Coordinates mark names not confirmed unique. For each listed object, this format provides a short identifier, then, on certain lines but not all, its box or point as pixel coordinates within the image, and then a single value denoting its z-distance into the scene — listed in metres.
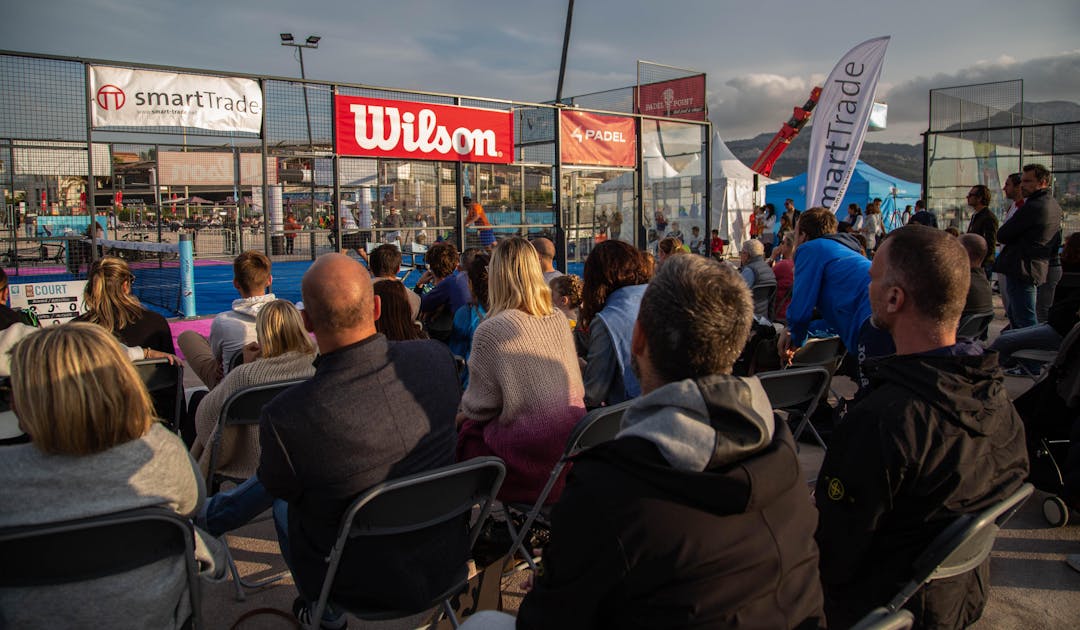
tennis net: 9.59
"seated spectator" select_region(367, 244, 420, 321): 5.62
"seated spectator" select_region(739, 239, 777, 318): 6.77
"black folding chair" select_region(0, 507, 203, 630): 1.72
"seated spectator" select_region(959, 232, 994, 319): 5.86
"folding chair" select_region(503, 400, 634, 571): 2.67
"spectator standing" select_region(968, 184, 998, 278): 9.03
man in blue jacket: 4.72
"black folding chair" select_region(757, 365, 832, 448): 3.51
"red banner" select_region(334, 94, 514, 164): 8.35
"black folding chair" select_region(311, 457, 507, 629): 2.09
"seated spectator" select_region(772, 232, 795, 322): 7.27
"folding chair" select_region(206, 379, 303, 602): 2.88
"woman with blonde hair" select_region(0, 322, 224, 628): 1.79
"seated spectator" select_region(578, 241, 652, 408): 3.62
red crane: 31.70
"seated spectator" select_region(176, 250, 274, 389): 4.11
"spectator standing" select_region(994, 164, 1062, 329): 7.77
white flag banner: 11.15
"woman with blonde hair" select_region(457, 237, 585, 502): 2.95
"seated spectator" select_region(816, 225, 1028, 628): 1.86
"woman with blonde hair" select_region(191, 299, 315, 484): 3.00
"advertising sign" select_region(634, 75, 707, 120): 23.62
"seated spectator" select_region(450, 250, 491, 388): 4.88
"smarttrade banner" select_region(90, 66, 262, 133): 6.93
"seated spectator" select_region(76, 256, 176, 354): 4.07
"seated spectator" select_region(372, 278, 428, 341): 3.87
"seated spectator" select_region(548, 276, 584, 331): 4.96
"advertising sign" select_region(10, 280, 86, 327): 6.66
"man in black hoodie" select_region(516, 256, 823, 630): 1.26
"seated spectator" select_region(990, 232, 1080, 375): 4.57
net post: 8.21
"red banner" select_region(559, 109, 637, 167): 11.05
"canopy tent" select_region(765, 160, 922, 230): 24.62
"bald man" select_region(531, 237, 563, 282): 5.85
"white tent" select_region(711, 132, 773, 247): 23.31
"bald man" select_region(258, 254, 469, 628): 2.12
